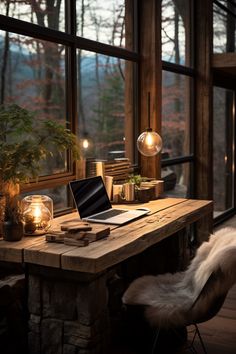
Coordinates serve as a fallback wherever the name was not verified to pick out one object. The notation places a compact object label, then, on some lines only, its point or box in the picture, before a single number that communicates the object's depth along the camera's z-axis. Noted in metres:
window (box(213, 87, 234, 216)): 7.03
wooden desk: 2.39
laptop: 3.18
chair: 2.46
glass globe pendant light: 3.96
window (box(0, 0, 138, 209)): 3.45
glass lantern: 2.79
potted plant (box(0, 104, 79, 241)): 2.63
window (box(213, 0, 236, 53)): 6.57
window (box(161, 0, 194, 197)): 5.42
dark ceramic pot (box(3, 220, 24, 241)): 2.63
